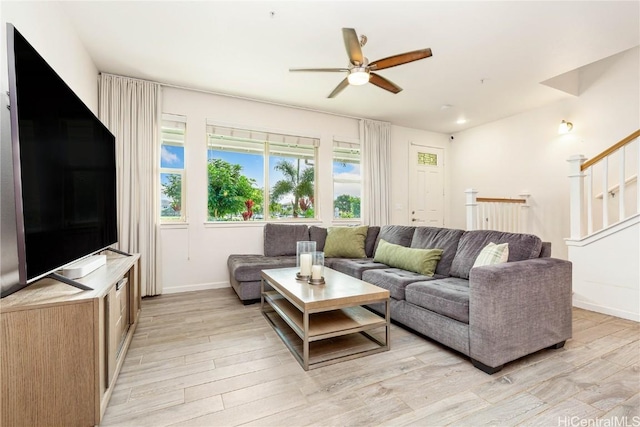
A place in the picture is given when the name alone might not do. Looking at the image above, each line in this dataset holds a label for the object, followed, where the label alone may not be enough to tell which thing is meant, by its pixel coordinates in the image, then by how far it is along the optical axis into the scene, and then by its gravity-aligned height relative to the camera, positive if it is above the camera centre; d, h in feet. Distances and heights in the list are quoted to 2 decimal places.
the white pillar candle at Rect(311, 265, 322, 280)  7.93 -1.64
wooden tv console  3.97 -2.06
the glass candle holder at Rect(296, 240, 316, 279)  8.44 -1.33
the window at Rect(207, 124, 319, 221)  13.71 +1.93
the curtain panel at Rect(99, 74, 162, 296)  11.34 +2.07
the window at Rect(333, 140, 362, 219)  16.56 +1.90
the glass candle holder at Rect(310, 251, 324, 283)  7.94 -1.53
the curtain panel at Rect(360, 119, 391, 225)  16.79 +2.49
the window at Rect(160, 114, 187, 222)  12.68 +1.96
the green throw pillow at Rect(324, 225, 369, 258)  12.91 -1.35
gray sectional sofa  6.17 -2.07
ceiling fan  7.09 +4.04
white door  18.94 +1.81
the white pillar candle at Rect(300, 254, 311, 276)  8.43 -1.51
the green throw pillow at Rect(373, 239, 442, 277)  9.38 -1.56
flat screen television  3.90 +0.78
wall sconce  14.08 +4.15
